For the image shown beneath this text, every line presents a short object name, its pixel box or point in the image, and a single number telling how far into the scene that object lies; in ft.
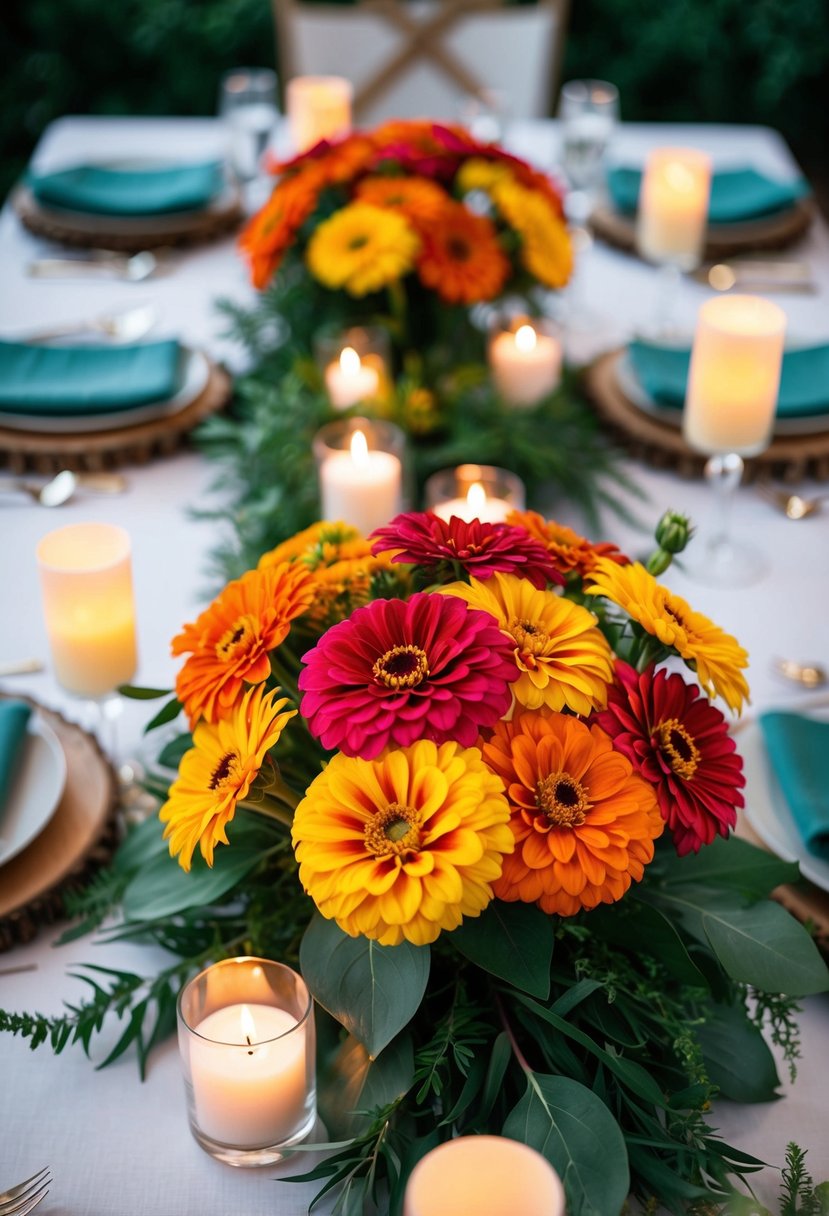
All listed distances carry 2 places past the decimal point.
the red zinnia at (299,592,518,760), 1.89
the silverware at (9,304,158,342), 5.18
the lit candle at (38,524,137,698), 2.93
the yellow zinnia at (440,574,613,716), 2.04
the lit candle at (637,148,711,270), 5.28
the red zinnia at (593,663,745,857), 2.03
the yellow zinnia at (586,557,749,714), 2.20
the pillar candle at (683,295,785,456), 3.81
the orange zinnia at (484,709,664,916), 1.93
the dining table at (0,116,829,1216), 2.23
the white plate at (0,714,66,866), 2.77
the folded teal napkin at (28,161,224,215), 6.15
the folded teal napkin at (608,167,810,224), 6.34
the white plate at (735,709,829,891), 2.73
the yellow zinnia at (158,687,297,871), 1.98
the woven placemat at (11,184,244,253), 6.10
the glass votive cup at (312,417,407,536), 3.70
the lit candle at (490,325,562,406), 4.62
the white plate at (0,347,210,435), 4.51
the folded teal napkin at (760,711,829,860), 2.76
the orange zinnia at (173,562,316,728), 2.16
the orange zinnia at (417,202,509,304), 4.48
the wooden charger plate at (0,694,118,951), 2.64
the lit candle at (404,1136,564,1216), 1.57
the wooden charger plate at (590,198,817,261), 6.22
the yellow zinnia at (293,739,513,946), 1.80
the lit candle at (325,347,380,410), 4.39
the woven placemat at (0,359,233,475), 4.42
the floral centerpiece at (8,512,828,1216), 1.90
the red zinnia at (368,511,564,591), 2.17
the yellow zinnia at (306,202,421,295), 4.41
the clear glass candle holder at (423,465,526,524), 3.58
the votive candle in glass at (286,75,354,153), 6.37
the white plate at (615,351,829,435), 4.59
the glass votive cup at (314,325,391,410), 4.40
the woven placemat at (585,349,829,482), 4.50
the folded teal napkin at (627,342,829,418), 4.61
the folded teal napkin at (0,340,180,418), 4.52
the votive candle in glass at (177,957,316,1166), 2.07
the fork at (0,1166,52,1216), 2.09
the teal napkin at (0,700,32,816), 2.91
